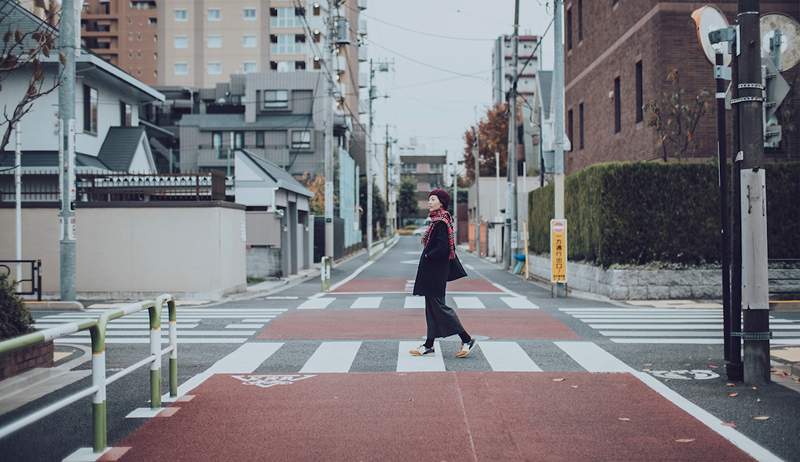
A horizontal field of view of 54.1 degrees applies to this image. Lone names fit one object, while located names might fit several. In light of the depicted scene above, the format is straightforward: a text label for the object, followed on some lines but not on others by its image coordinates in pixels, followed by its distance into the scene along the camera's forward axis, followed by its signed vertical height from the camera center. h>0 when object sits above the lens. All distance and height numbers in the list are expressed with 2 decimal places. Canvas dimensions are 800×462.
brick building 20.69 +4.69
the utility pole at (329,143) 32.00 +3.72
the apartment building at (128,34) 79.56 +20.73
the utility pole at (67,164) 16.44 +1.51
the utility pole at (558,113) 19.70 +2.91
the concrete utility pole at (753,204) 7.64 +0.21
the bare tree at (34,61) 8.04 +1.83
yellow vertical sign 19.83 -0.59
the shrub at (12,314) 8.59 -0.89
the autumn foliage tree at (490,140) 66.75 +7.84
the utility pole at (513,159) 31.19 +2.86
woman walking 9.18 -0.45
